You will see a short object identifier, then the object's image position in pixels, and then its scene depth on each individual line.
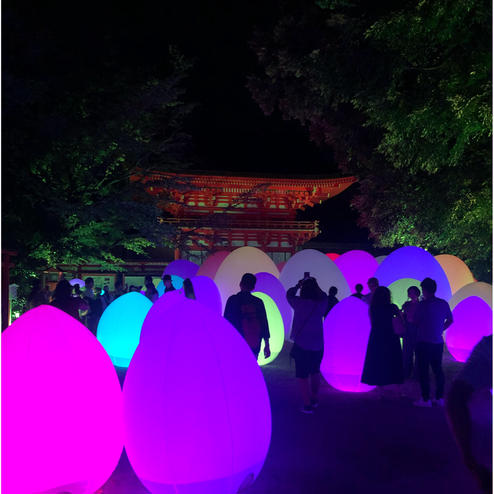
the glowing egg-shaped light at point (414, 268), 13.43
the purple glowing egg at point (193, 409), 3.98
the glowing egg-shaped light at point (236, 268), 14.31
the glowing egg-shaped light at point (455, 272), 15.27
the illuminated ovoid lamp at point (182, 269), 16.94
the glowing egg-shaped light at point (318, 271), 13.91
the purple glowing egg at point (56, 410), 3.93
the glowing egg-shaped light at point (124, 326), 9.52
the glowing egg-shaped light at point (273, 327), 10.28
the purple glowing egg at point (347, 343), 7.76
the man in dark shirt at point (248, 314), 6.89
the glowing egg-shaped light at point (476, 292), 11.69
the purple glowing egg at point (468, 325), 10.30
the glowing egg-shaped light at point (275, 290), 12.91
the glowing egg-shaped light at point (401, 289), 12.30
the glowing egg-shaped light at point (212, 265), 16.11
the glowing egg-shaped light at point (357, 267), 15.95
